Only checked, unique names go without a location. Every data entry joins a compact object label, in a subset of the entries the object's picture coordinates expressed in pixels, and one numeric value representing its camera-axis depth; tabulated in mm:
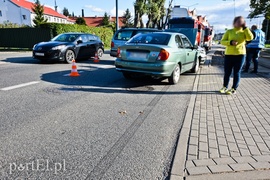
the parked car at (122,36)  11297
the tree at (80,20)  63469
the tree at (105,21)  71525
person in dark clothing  8344
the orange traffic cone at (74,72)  7527
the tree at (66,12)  124688
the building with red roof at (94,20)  87375
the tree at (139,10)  30188
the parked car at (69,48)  9883
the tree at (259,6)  25562
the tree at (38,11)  47594
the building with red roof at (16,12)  53438
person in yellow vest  5273
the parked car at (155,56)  5918
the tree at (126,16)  68112
